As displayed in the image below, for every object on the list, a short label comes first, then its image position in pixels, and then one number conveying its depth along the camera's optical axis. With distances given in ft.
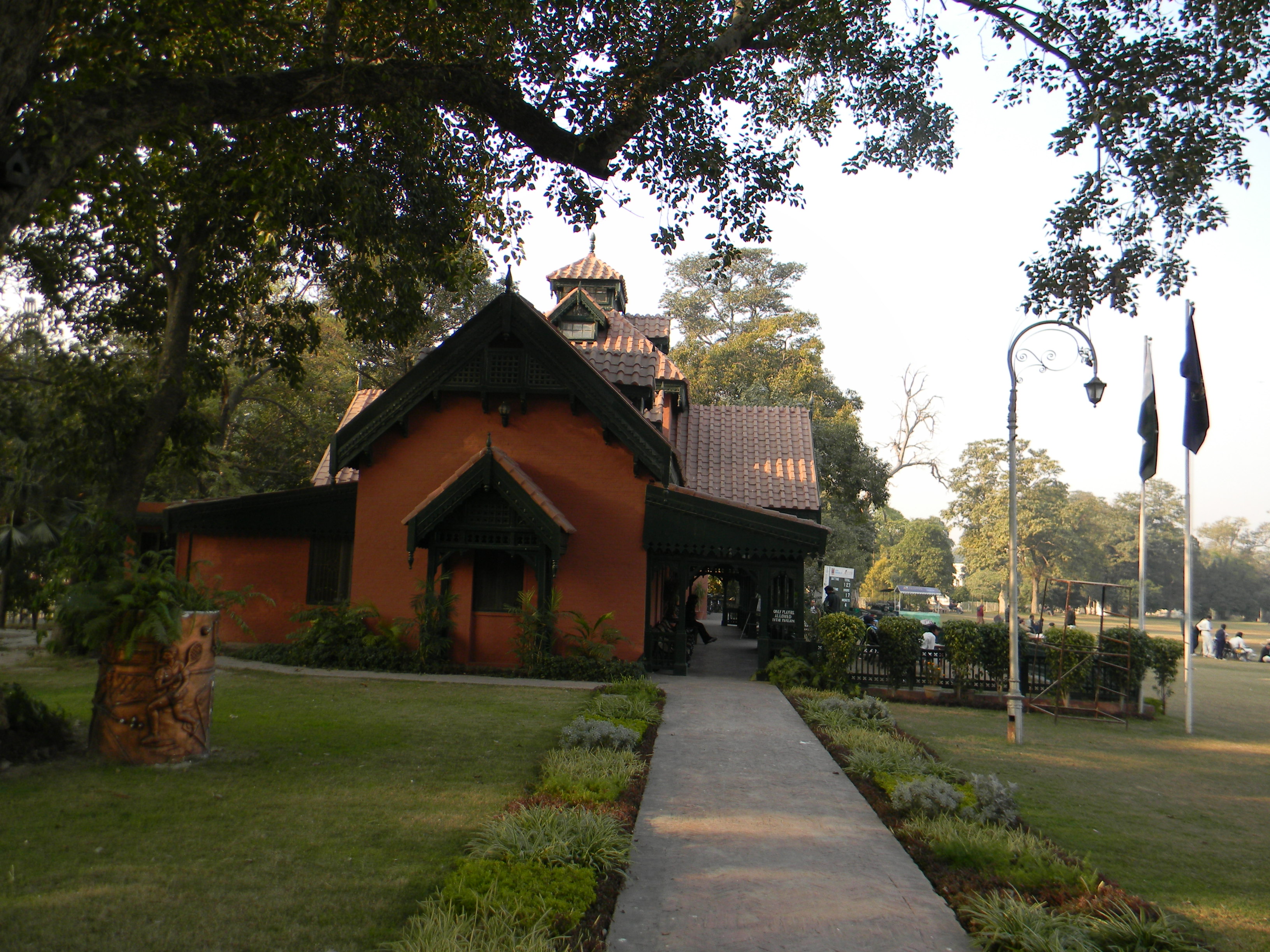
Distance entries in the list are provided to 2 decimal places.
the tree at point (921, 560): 291.38
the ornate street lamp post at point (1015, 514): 38.81
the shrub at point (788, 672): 50.98
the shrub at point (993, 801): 23.02
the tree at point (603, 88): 24.26
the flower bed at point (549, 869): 14.55
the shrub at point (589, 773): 24.12
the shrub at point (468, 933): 13.70
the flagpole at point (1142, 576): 52.44
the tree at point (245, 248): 40.24
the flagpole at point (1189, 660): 46.21
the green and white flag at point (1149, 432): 57.47
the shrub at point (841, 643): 50.52
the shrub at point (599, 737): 30.58
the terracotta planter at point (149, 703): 25.29
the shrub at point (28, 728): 24.43
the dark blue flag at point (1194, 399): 49.78
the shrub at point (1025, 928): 14.96
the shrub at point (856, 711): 39.22
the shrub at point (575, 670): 50.75
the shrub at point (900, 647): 51.39
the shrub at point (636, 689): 43.62
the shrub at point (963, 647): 51.01
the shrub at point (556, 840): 18.56
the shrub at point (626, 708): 37.70
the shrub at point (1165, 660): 52.42
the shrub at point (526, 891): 15.62
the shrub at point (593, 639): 51.39
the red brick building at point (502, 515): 51.44
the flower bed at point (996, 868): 15.42
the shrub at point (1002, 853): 18.52
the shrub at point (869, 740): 32.40
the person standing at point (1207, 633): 107.14
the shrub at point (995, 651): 50.88
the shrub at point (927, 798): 23.66
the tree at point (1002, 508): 216.33
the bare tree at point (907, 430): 155.22
